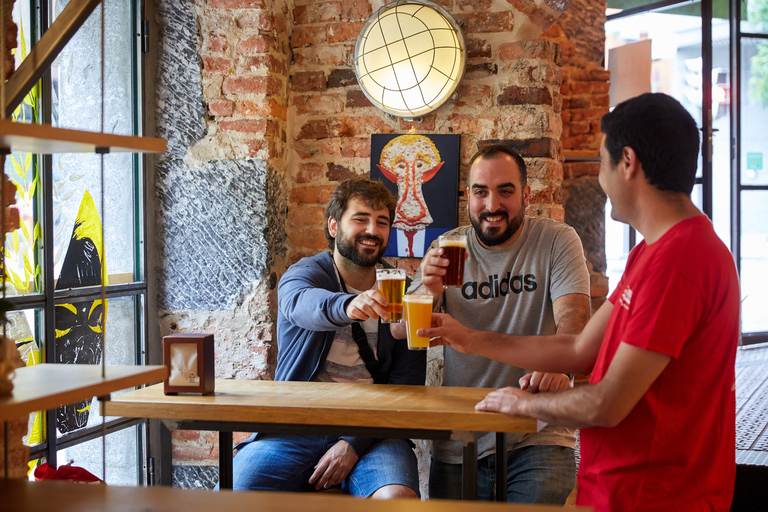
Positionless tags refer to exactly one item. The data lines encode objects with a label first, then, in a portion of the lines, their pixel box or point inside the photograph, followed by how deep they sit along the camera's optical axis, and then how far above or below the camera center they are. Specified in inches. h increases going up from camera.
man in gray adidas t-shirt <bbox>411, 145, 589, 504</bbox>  83.8 -6.6
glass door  223.1 +25.1
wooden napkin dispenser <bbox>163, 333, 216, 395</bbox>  71.6 -13.3
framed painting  105.1 +8.4
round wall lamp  102.0 +28.8
